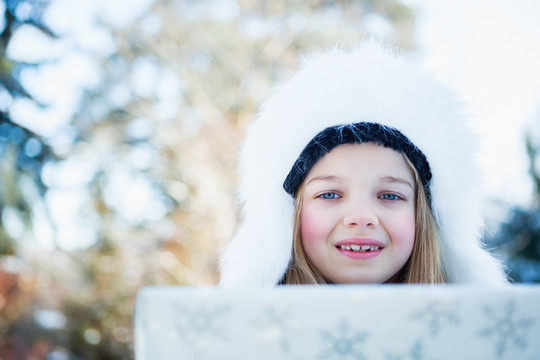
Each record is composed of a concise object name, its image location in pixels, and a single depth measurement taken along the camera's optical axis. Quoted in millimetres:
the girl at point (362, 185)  1213
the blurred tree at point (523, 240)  6685
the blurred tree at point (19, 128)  6340
